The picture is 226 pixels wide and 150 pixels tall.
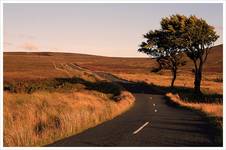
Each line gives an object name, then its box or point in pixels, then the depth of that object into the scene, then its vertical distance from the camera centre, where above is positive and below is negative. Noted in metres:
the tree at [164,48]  52.26 +3.44
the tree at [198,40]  46.16 +3.80
